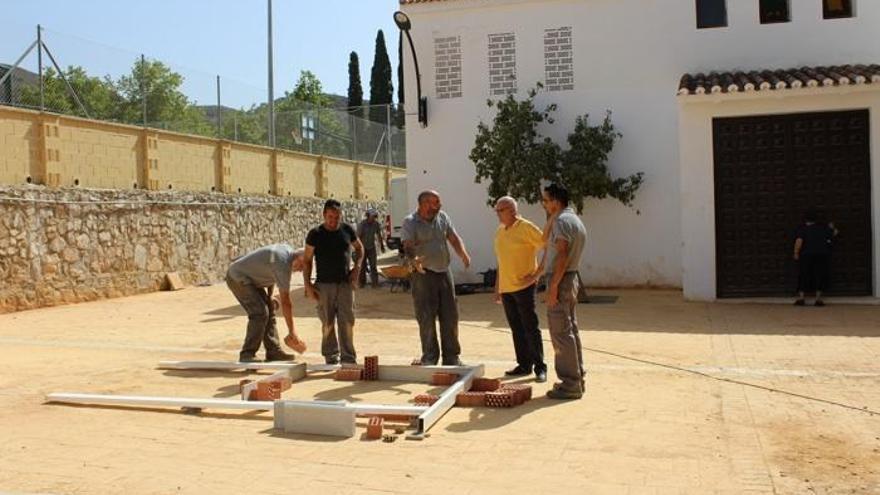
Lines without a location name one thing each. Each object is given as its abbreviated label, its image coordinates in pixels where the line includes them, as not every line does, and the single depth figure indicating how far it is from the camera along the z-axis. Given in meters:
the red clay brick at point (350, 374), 7.82
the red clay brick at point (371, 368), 7.75
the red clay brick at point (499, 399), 6.66
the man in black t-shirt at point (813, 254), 12.87
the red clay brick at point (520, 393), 6.74
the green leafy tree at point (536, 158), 14.78
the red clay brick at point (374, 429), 5.79
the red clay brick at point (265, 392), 6.85
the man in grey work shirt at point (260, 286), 8.42
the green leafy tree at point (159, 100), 18.56
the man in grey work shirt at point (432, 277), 8.08
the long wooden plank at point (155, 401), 6.46
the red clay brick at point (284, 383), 7.26
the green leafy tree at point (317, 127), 26.42
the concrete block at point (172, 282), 18.39
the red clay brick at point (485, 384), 7.11
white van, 22.88
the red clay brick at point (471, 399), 6.73
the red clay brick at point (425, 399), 6.55
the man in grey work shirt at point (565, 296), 6.87
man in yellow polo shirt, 7.68
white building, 13.46
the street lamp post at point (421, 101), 16.46
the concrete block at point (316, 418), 5.89
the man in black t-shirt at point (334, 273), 8.28
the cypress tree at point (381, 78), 48.62
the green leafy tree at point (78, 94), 15.85
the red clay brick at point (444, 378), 7.49
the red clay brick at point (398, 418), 6.11
